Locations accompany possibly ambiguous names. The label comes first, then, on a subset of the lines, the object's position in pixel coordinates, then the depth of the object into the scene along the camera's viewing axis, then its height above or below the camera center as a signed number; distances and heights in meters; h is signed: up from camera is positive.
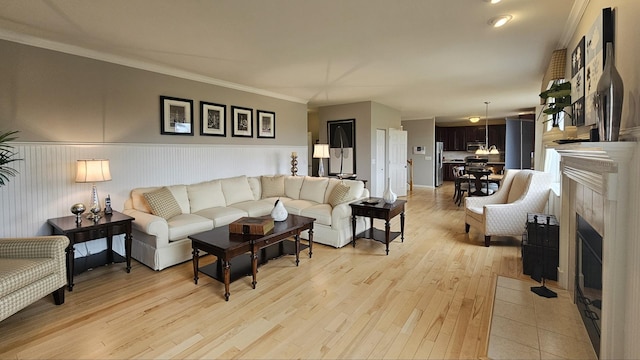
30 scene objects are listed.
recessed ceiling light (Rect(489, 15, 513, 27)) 2.76 +1.38
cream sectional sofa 3.40 -0.54
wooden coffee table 2.71 -0.74
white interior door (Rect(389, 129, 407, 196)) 8.05 +0.19
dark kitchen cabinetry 11.40 +1.27
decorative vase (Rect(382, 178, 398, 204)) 4.12 -0.40
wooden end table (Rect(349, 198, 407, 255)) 3.81 -0.59
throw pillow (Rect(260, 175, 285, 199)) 5.33 -0.32
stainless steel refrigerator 10.83 +0.17
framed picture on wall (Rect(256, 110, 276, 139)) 5.77 +0.88
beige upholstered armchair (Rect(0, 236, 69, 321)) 2.13 -0.78
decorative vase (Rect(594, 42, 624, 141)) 1.46 +0.33
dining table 6.49 -0.24
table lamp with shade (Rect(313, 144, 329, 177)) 6.42 +0.37
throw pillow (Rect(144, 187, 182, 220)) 3.60 -0.42
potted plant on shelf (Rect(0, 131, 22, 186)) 2.92 +0.15
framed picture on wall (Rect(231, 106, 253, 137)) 5.29 +0.86
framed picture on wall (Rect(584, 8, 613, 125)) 1.82 +0.77
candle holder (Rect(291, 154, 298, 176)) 6.16 +0.08
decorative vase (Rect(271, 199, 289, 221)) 3.56 -0.53
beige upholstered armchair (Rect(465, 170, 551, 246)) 3.93 -0.56
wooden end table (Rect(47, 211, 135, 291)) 2.88 -0.61
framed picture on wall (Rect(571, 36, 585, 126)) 2.43 +0.72
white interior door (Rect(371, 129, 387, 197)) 7.43 +0.10
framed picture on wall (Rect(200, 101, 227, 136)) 4.79 +0.83
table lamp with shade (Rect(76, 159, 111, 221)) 3.22 -0.05
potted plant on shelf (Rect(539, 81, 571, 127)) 2.65 +0.64
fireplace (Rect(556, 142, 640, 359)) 1.39 -0.38
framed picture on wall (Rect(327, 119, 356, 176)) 7.45 +0.55
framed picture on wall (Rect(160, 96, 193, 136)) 4.28 +0.79
